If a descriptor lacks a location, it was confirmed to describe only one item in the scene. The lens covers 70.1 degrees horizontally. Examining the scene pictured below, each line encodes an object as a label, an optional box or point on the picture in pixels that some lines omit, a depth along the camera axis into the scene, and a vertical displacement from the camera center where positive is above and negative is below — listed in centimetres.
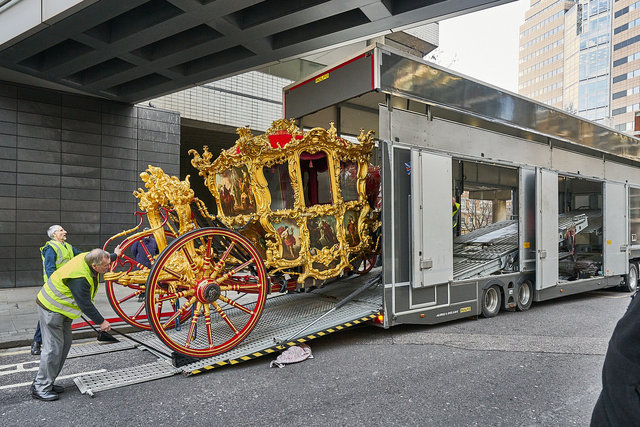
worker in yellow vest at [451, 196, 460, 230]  1054 +13
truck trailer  630 +20
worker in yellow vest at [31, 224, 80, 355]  603 -48
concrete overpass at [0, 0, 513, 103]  739 +339
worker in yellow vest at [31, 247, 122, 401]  439 -87
